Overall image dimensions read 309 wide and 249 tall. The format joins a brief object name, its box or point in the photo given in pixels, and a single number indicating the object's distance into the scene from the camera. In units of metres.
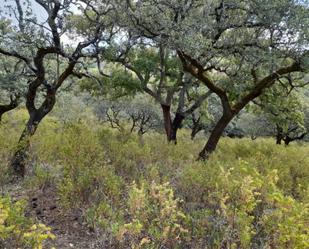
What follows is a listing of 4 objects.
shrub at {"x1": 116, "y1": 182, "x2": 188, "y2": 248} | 3.17
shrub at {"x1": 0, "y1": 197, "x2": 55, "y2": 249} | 2.56
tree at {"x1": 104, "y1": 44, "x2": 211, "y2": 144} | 9.34
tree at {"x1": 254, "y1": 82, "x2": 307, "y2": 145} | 8.99
